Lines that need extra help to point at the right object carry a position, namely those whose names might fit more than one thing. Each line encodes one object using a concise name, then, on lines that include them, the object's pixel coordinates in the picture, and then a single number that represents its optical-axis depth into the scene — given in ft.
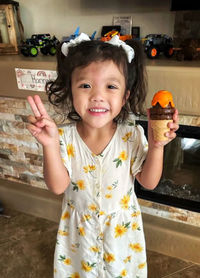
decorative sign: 3.85
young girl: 2.43
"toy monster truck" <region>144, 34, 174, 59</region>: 3.87
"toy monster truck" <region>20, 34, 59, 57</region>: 4.34
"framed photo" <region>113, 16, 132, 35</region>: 4.47
